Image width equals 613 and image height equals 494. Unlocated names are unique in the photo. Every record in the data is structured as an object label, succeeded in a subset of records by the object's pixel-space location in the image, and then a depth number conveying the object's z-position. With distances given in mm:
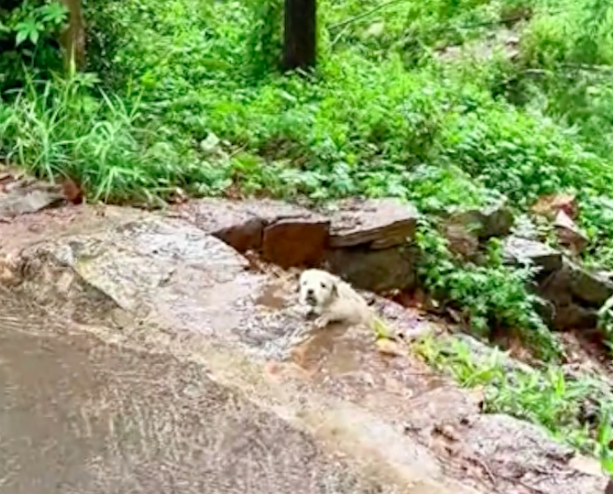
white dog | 4184
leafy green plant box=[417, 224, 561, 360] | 5754
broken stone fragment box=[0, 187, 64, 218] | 5059
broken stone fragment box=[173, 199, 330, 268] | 5234
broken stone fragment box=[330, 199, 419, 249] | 5559
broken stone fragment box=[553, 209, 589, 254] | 7043
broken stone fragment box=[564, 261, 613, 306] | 6621
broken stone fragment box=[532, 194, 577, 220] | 7277
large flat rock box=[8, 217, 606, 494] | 3316
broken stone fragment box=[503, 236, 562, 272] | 6312
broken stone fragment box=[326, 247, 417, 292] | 5625
